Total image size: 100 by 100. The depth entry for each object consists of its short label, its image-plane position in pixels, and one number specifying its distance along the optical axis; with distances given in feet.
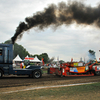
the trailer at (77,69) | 47.83
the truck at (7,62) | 39.32
